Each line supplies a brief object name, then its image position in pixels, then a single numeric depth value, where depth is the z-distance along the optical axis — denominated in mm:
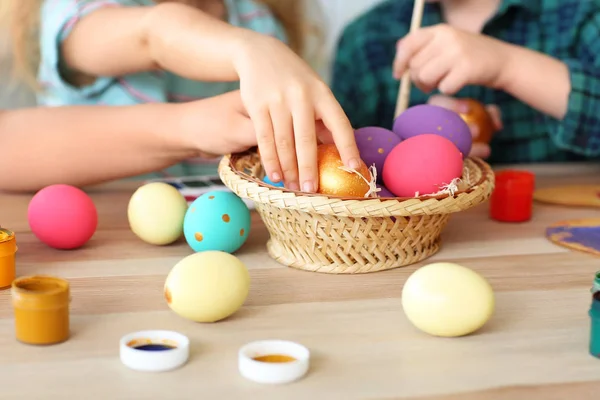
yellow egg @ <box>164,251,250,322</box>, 600
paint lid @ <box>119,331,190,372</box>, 530
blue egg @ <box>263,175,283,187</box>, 789
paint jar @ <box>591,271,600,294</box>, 564
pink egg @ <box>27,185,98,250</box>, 782
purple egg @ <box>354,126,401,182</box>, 809
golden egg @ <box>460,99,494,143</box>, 1104
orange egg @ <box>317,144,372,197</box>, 728
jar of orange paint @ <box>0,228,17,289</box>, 684
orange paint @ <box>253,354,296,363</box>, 544
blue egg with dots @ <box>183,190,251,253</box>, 764
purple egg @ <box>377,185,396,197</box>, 779
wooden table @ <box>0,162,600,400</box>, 514
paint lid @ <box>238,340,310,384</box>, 516
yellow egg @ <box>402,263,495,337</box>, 583
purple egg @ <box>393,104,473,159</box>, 875
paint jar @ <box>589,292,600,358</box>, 550
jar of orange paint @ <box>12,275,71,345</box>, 562
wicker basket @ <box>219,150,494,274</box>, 673
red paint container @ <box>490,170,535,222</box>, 923
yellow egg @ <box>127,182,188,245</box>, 798
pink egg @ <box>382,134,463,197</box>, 747
